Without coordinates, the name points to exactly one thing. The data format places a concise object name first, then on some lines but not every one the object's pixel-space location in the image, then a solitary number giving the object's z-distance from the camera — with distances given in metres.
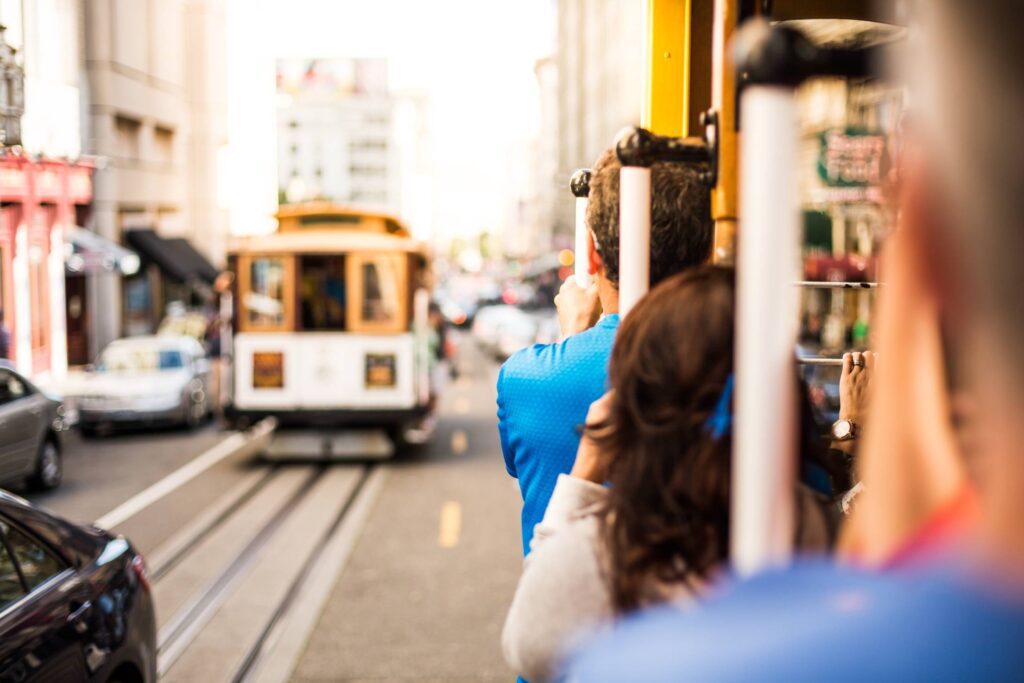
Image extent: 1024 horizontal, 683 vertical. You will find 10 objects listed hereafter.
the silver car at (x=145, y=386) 18.33
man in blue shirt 2.19
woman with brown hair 1.54
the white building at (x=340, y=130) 171.25
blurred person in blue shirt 1.01
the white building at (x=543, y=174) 101.06
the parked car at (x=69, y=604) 4.05
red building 23.66
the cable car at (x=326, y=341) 15.41
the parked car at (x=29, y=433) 11.95
